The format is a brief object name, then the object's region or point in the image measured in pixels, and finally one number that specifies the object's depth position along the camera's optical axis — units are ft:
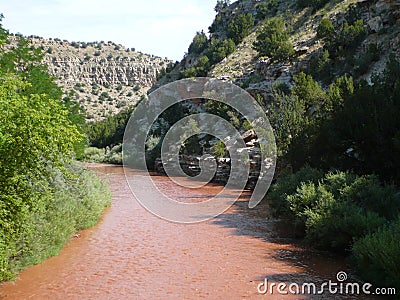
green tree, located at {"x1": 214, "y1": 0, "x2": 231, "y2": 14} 214.90
